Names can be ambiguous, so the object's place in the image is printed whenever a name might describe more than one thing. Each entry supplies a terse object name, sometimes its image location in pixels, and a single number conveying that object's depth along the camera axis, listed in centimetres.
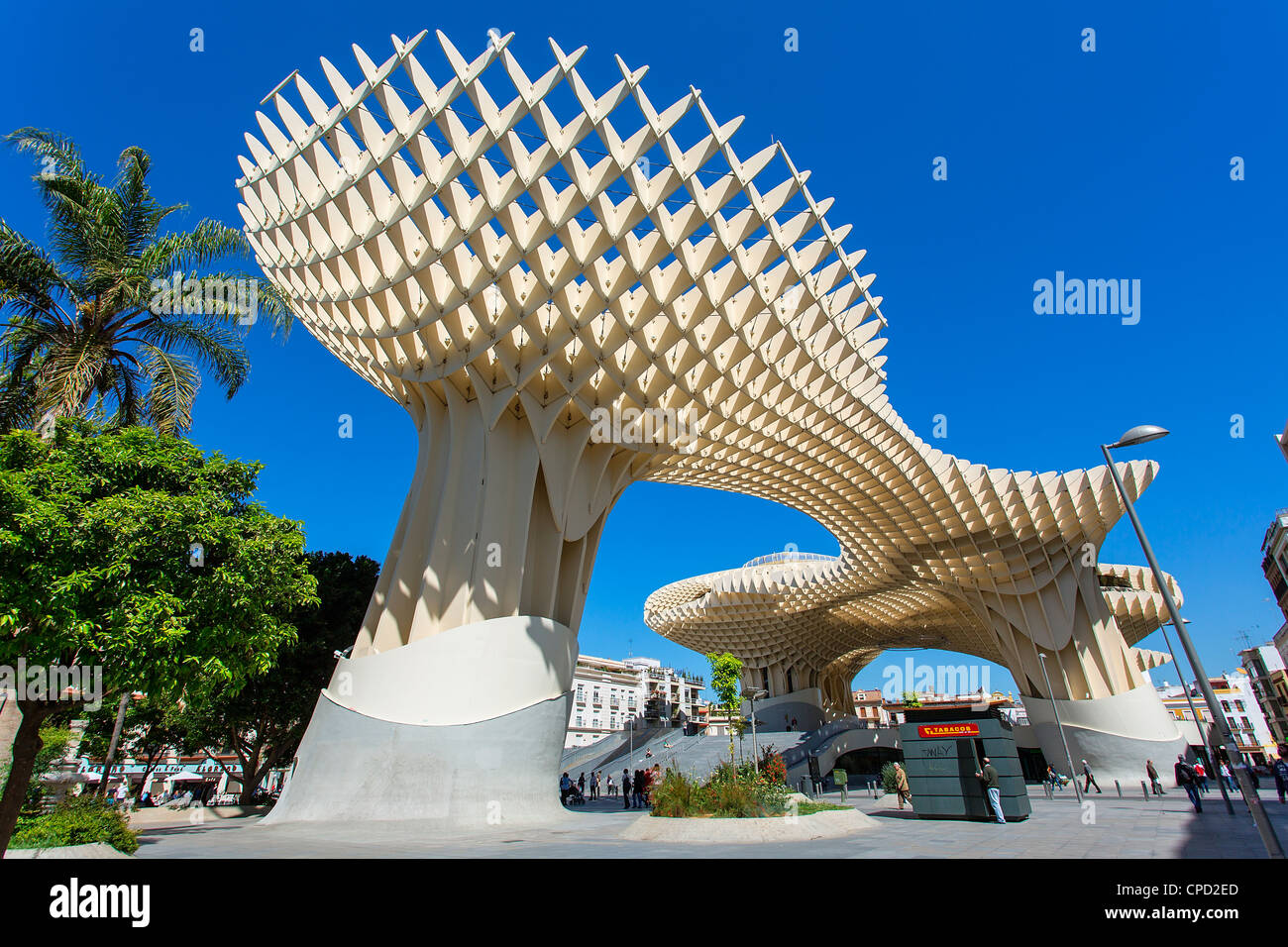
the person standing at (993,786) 1479
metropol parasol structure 1453
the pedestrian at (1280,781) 1942
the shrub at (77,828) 933
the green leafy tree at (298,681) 2525
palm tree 1470
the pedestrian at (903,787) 1919
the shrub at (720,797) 1284
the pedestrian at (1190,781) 1755
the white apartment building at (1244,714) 9544
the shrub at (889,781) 2662
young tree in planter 5131
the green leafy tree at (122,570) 970
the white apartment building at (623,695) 7975
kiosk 1542
